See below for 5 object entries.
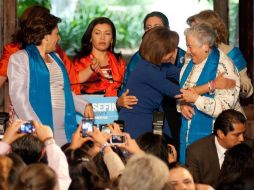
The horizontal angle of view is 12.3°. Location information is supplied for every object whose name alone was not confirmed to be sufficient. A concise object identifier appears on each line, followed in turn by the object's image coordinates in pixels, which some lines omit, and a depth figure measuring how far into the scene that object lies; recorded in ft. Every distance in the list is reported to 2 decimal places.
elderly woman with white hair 27.94
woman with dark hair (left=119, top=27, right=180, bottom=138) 27.73
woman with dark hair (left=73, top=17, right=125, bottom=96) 29.84
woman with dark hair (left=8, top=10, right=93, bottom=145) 27.50
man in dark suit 27.14
